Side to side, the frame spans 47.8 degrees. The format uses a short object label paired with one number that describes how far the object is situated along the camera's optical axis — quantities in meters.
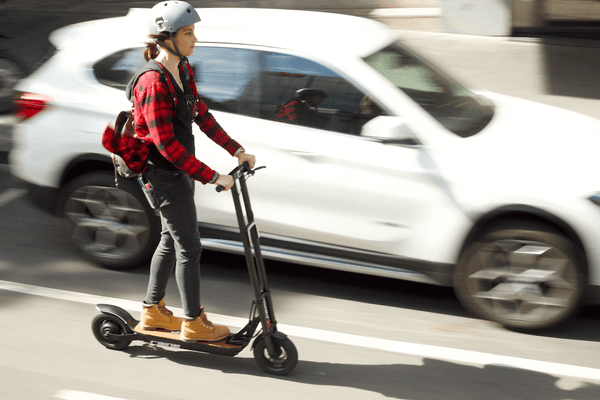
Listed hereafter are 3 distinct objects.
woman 3.07
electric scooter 3.35
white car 3.85
